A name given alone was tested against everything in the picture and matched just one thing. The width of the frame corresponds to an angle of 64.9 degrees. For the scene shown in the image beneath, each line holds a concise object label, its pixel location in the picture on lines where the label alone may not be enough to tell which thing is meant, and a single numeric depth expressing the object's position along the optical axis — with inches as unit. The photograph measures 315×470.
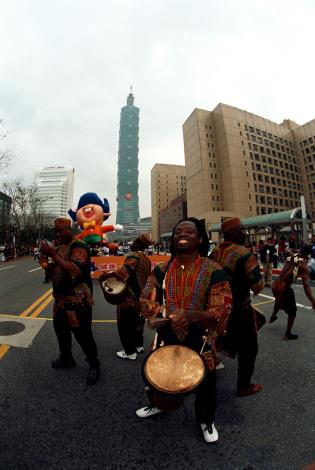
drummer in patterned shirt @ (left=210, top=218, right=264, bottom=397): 102.6
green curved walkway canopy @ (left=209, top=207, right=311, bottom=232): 928.3
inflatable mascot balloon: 358.9
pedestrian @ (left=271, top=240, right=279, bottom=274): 520.7
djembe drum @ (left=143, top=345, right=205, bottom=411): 62.0
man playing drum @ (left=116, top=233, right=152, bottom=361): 144.9
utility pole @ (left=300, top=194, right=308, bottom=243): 752.3
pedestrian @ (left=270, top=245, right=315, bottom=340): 167.3
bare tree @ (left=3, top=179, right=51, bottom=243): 1524.4
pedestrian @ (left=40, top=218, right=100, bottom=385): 118.0
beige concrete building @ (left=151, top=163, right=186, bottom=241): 4726.4
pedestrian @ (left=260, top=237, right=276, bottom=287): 404.2
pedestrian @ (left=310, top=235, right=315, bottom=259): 472.1
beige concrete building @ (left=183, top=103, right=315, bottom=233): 2517.2
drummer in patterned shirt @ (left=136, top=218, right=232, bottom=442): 73.2
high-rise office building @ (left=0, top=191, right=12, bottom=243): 1517.0
